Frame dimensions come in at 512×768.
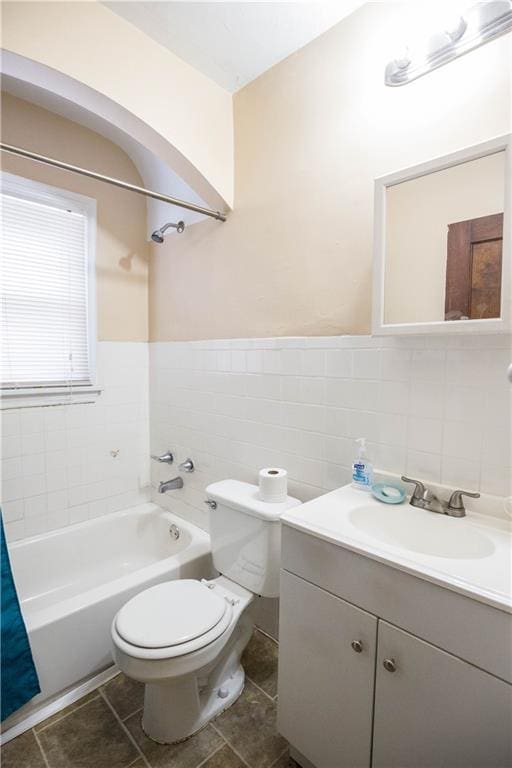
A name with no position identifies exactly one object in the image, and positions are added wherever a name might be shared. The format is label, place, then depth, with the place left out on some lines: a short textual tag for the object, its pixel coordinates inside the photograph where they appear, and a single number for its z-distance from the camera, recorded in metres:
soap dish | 1.21
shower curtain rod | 1.41
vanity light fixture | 1.00
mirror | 0.99
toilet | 1.18
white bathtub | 1.43
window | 1.92
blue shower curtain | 1.31
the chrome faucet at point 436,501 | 1.11
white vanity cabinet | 0.75
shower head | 2.04
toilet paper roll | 1.47
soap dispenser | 1.31
